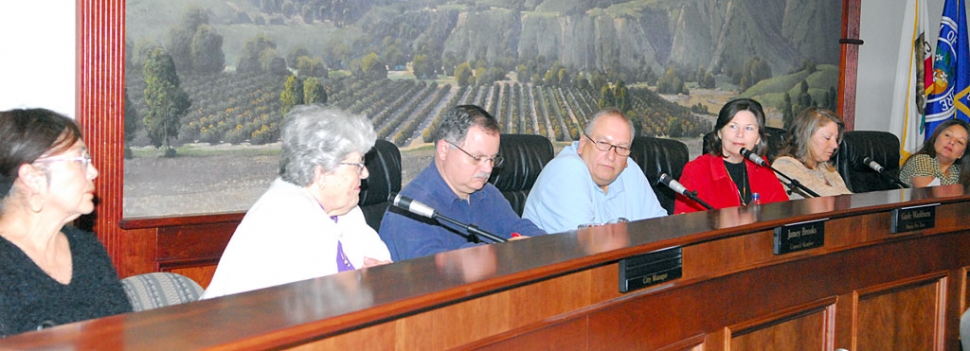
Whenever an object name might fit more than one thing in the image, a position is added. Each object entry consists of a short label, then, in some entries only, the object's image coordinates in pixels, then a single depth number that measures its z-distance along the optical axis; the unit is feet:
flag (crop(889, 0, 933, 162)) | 20.61
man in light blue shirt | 9.36
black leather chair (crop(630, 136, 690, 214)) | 12.60
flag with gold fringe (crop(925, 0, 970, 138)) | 20.42
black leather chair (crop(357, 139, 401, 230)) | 9.02
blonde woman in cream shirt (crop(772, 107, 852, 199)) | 12.50
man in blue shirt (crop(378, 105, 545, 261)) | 7.98
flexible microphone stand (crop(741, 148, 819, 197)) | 10.13
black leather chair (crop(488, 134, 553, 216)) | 11.03
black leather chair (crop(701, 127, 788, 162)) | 13.87
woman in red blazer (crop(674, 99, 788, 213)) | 11.19
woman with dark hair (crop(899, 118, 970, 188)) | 15.66
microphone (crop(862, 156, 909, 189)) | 11.92
